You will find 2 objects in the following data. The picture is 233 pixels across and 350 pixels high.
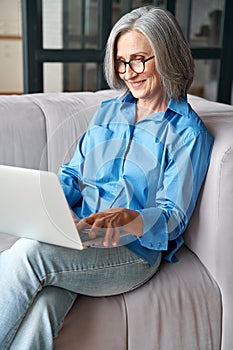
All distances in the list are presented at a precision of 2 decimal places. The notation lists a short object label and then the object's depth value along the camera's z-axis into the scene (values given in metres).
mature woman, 1.33
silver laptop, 1.24
